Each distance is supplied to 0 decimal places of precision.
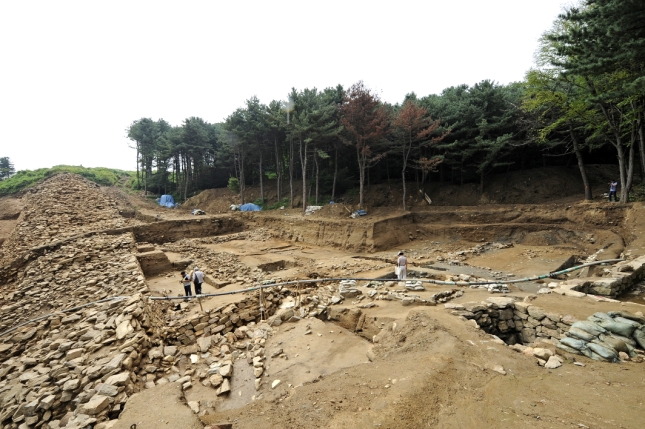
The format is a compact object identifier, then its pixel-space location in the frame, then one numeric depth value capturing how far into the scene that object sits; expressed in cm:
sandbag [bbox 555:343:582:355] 482
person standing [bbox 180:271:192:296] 1098
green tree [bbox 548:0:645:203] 1025
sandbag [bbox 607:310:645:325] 532
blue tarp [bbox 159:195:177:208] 3422
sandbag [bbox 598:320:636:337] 504
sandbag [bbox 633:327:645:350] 488
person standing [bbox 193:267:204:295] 1088
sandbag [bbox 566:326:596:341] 499
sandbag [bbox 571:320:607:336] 509
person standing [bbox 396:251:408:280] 1109
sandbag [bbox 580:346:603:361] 464
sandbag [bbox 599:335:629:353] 473
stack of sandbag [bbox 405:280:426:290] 991
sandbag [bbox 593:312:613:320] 543
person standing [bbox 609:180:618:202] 1568
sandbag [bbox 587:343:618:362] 455
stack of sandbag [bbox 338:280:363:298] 955
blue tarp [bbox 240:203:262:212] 2924
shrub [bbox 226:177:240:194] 3338
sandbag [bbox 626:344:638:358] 466
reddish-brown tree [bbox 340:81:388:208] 2105
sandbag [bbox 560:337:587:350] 486
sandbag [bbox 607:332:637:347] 488
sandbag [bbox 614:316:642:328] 508
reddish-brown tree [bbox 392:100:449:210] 2072
